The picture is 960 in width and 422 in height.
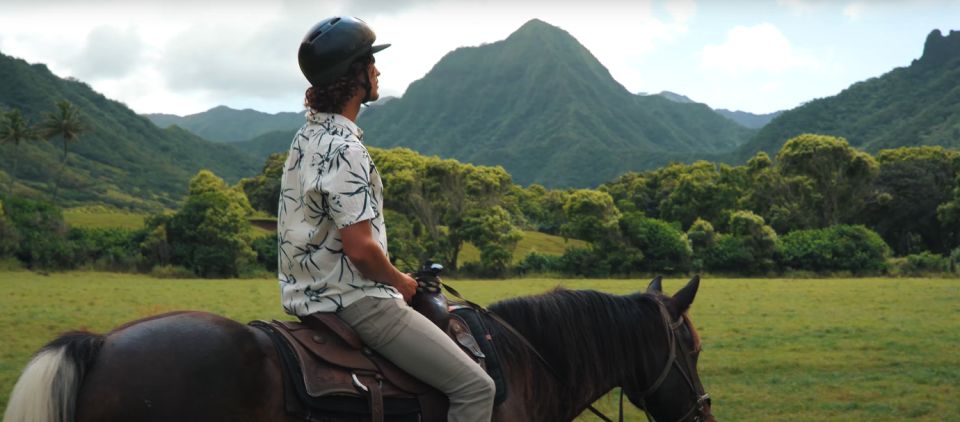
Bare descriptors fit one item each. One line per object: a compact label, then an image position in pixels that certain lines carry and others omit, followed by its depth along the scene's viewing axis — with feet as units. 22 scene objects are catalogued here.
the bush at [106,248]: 149.28
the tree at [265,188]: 250.37
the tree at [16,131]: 198.08
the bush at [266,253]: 162.30
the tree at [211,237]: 152.76
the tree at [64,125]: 205.16
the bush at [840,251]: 148.05
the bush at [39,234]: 141.59
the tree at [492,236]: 156.76
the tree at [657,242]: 157.58
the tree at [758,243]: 153.38
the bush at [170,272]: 146.20
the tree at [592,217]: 160.97
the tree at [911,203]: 184.65
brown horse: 8.75
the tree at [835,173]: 185.88
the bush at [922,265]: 134.92
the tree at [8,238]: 139.87
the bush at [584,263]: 159.02
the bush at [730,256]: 153.99
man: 9.79
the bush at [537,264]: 158.71
